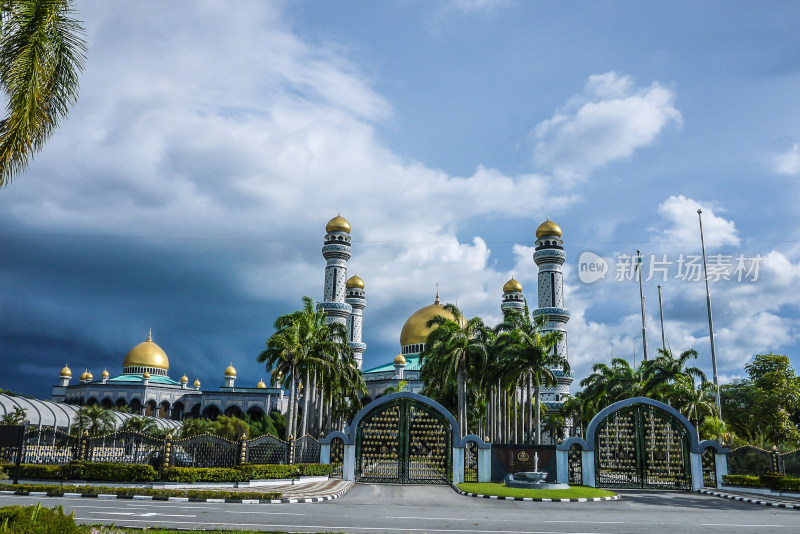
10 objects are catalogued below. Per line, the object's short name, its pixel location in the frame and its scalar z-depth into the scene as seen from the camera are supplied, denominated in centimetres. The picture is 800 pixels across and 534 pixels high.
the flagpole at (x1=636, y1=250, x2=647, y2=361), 4916
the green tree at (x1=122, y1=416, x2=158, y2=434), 6147
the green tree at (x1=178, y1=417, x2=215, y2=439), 5722
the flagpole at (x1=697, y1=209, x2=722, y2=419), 3638
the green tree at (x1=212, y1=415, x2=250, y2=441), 6149
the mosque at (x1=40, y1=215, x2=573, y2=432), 6594
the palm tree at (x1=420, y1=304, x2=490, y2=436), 3675
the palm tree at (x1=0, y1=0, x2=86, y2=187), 1073
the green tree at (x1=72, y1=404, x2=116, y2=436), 5712
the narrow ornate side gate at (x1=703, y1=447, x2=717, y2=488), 2820
